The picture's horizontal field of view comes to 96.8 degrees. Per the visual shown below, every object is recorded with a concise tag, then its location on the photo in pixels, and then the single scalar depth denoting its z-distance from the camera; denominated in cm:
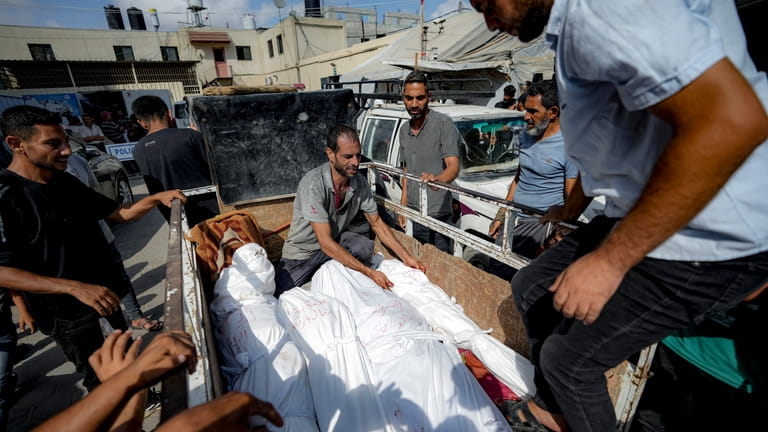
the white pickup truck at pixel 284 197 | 165
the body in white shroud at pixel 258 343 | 165
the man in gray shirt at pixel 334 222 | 274
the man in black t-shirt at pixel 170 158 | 352
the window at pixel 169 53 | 3038
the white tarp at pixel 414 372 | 163
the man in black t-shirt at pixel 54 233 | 192
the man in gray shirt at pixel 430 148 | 350
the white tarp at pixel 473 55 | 790
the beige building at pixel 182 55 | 1800
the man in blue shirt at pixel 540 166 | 261
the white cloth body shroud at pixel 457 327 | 200
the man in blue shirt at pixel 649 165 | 73
